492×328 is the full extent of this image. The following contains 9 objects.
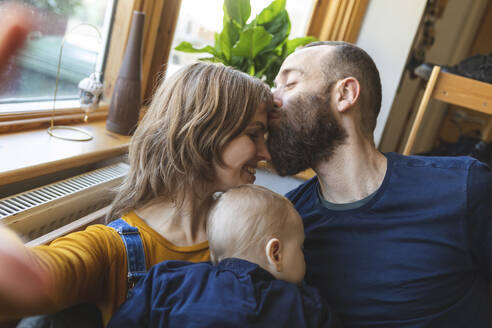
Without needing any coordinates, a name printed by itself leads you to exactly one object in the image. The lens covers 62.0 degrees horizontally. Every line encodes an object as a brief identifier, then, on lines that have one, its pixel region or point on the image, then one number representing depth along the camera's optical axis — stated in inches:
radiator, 43.9
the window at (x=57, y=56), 61.4
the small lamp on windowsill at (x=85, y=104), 61.4
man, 43.9
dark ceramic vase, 65.5
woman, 39.9
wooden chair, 81.4
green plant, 78.6
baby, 32.5
